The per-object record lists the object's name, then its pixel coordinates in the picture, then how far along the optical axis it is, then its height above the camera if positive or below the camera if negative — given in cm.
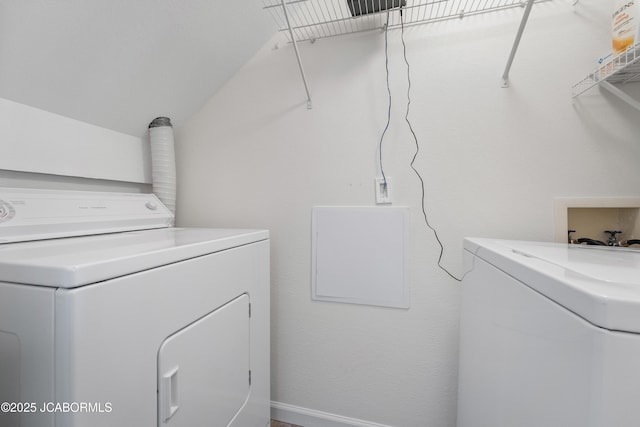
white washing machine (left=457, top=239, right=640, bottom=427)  37 -25
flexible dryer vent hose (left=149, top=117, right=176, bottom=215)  146 +32
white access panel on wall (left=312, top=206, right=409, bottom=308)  131 -24
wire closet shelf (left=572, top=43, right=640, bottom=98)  87 +54
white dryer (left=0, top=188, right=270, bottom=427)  48 -26
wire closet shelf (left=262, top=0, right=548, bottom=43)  121 +102
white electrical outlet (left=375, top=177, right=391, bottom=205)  133 +11
